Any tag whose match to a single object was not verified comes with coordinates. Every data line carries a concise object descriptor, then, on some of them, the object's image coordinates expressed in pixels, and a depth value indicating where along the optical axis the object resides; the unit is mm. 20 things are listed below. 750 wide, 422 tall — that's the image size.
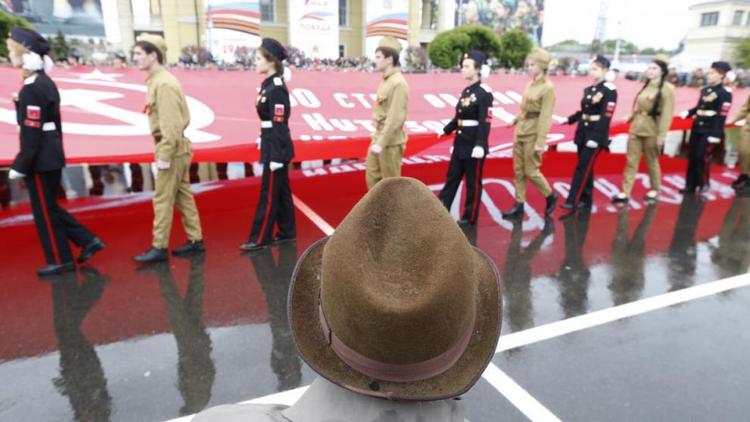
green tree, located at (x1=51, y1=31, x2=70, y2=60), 19438
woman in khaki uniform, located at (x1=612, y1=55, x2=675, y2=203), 7230
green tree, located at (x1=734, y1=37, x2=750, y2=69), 50906
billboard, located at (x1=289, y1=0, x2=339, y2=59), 41094
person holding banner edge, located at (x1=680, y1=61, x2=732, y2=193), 7949
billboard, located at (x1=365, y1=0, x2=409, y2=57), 45875
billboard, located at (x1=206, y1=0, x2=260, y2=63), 35844
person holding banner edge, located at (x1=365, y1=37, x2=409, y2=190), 5664
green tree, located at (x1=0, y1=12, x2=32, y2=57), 15727
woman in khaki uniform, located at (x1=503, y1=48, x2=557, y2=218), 6234
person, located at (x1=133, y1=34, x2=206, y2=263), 4539
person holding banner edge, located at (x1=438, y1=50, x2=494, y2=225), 5855
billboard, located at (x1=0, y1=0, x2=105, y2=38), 49288
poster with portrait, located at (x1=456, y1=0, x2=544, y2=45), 76062
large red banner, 5918
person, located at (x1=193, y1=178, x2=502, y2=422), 971
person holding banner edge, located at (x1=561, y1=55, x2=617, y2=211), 6590
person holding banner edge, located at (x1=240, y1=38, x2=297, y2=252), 4945
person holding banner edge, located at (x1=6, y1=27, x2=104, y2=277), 4164
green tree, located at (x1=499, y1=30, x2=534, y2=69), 33719
